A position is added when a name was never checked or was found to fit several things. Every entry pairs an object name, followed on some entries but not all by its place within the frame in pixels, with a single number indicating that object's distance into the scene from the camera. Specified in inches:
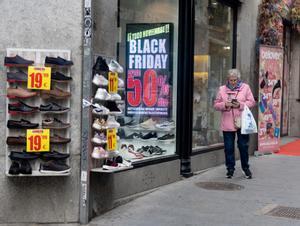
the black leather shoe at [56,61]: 219.8
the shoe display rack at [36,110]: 218.7
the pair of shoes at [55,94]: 220.7
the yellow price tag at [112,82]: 239.1
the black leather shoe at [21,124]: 218.8
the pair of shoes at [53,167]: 220.5
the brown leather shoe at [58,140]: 222.5
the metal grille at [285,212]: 253.0
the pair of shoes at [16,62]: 217.2
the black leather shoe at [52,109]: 222.2
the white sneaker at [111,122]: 236.8
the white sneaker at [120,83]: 248.6
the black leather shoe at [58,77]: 221.0
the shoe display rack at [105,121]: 231.3
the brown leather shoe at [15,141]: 218.7
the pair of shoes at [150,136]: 318.0
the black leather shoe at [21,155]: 218.1
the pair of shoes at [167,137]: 327.9
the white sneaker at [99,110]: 230.4
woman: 336.2
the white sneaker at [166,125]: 327.0
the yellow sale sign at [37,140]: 218.7
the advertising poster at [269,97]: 447.8
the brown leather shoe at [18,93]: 218.1
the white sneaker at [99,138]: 231.1
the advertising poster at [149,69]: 306.0
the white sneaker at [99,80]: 230.2
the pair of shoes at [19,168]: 217.2
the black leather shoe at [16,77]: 217.2
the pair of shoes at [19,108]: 219.3
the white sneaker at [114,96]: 236.8
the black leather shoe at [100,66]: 230.8
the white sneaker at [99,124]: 231.1
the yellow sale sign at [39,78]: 217.6
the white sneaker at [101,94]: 229.9
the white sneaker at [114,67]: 239.9
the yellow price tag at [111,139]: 237.8
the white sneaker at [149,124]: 316.9
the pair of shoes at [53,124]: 223.5
